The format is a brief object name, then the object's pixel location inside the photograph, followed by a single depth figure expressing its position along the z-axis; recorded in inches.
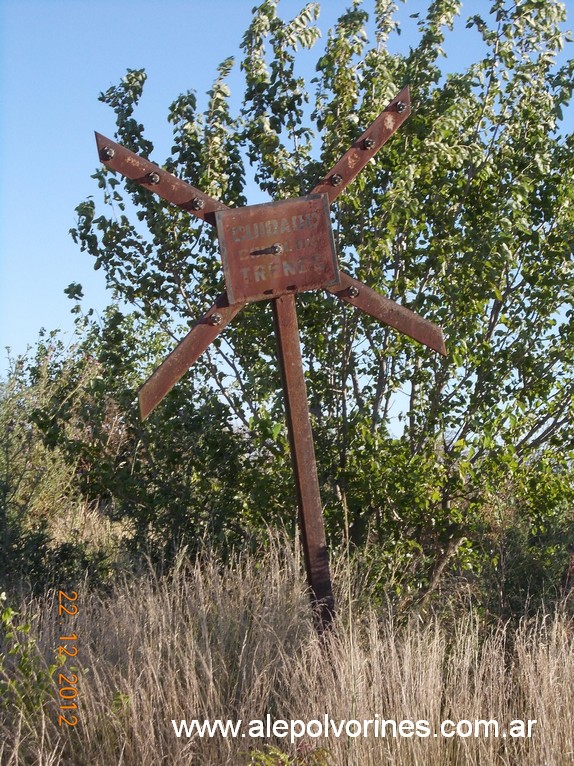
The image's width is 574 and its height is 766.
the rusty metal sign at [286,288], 201.6
